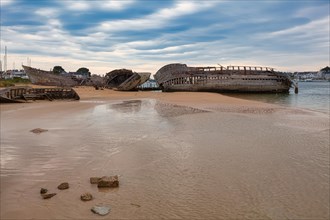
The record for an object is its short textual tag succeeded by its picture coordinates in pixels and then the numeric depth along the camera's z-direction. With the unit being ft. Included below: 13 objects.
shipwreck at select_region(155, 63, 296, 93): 137.18
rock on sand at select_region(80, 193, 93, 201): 17.09
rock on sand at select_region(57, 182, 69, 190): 18.75
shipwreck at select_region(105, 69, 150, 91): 141.28
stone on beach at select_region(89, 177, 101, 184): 19.74
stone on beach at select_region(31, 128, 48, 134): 37.00
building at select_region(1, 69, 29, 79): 431.14
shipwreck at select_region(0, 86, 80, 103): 76.28
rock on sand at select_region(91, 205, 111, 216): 15.46
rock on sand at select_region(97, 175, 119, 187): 19.10
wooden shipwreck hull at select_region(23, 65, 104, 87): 164.76
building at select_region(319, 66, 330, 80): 629.10
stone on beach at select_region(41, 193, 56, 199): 17.36
